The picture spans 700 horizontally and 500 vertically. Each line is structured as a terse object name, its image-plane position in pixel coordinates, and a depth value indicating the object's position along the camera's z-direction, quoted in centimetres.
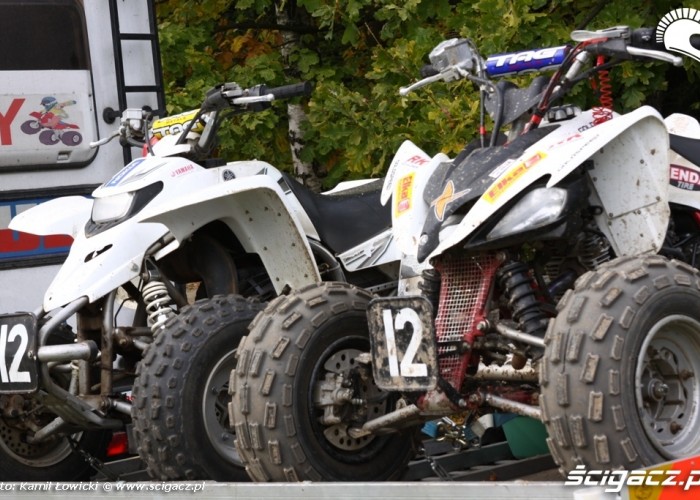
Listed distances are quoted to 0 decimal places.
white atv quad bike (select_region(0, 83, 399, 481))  1213
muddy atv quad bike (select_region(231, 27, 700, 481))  903
